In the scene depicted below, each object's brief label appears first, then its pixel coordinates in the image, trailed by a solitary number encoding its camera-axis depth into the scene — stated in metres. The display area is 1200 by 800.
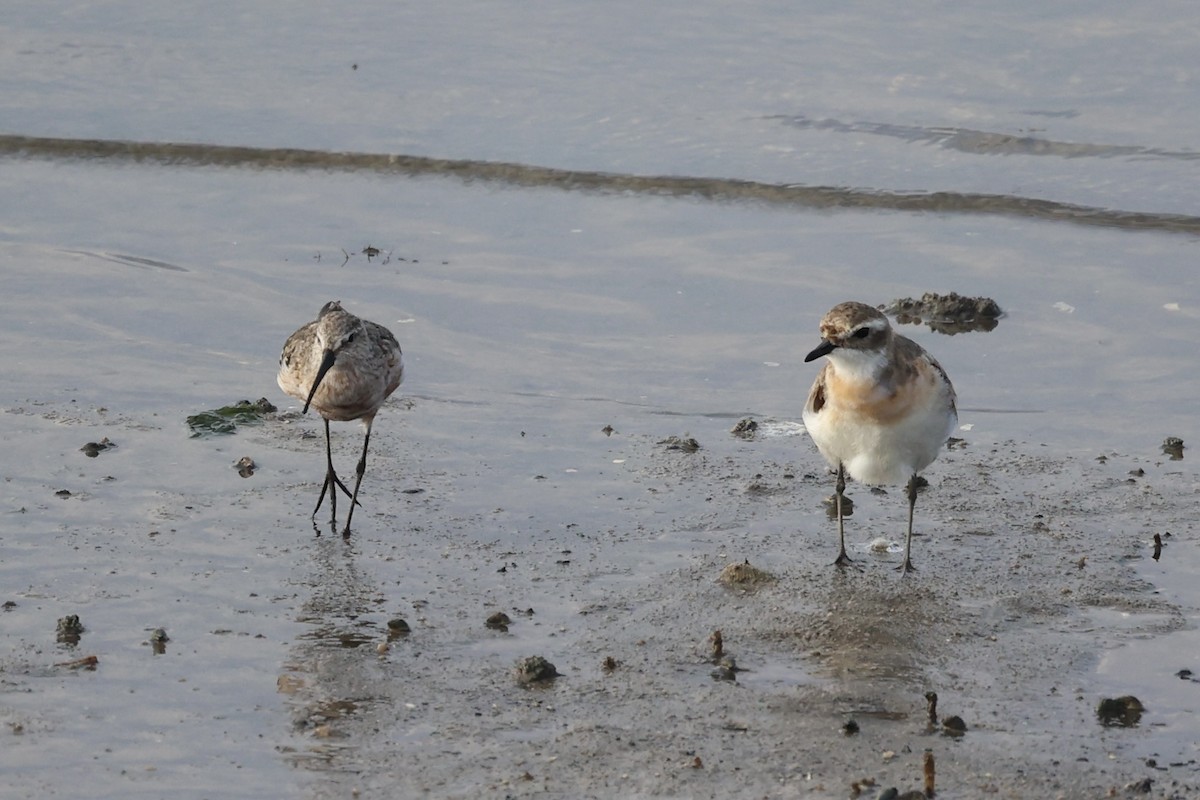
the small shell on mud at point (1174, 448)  17.64
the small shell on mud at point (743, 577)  14.79
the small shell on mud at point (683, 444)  18.03
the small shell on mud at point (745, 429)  18.45
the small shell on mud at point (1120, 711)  12.03
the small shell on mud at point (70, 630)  13.38
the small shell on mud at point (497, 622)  13.88
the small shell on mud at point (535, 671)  12.68
